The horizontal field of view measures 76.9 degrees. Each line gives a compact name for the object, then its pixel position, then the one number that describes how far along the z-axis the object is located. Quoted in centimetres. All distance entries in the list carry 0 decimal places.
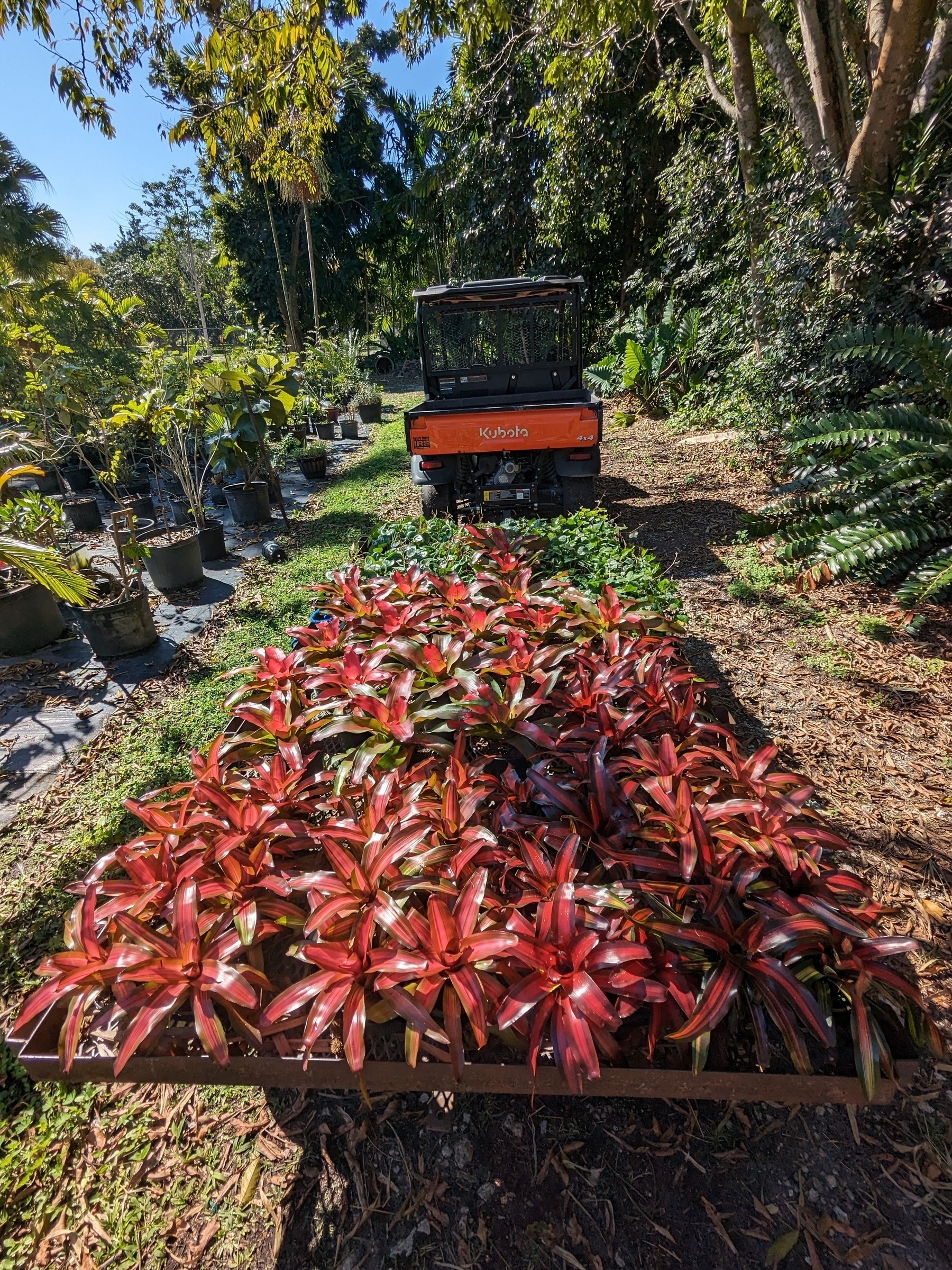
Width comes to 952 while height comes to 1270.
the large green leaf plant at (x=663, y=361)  973
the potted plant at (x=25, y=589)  430
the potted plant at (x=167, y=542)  504
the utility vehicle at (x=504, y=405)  498
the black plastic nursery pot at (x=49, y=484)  1009
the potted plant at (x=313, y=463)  944
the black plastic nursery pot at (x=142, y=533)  418
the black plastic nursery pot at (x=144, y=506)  813
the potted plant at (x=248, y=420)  641
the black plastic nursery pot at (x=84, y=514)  777
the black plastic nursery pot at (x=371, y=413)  1429
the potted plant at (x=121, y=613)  411
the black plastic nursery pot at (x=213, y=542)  611
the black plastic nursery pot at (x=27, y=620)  444
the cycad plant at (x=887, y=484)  356
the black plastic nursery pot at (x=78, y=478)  955
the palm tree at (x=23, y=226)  1225
